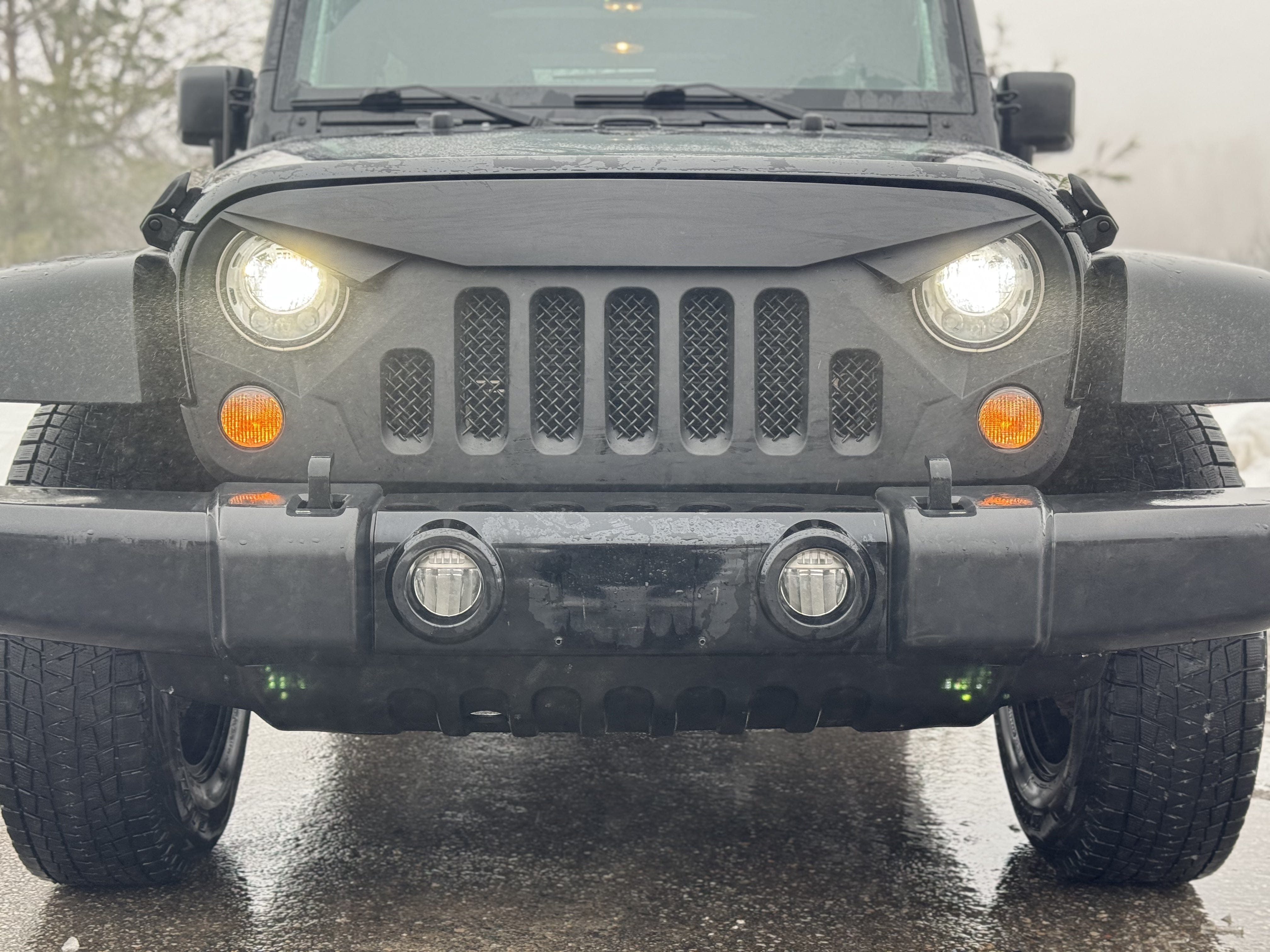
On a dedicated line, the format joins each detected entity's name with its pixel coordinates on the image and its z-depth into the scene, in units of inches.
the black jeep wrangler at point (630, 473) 84.9
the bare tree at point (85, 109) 607.5
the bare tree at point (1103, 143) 470.0
